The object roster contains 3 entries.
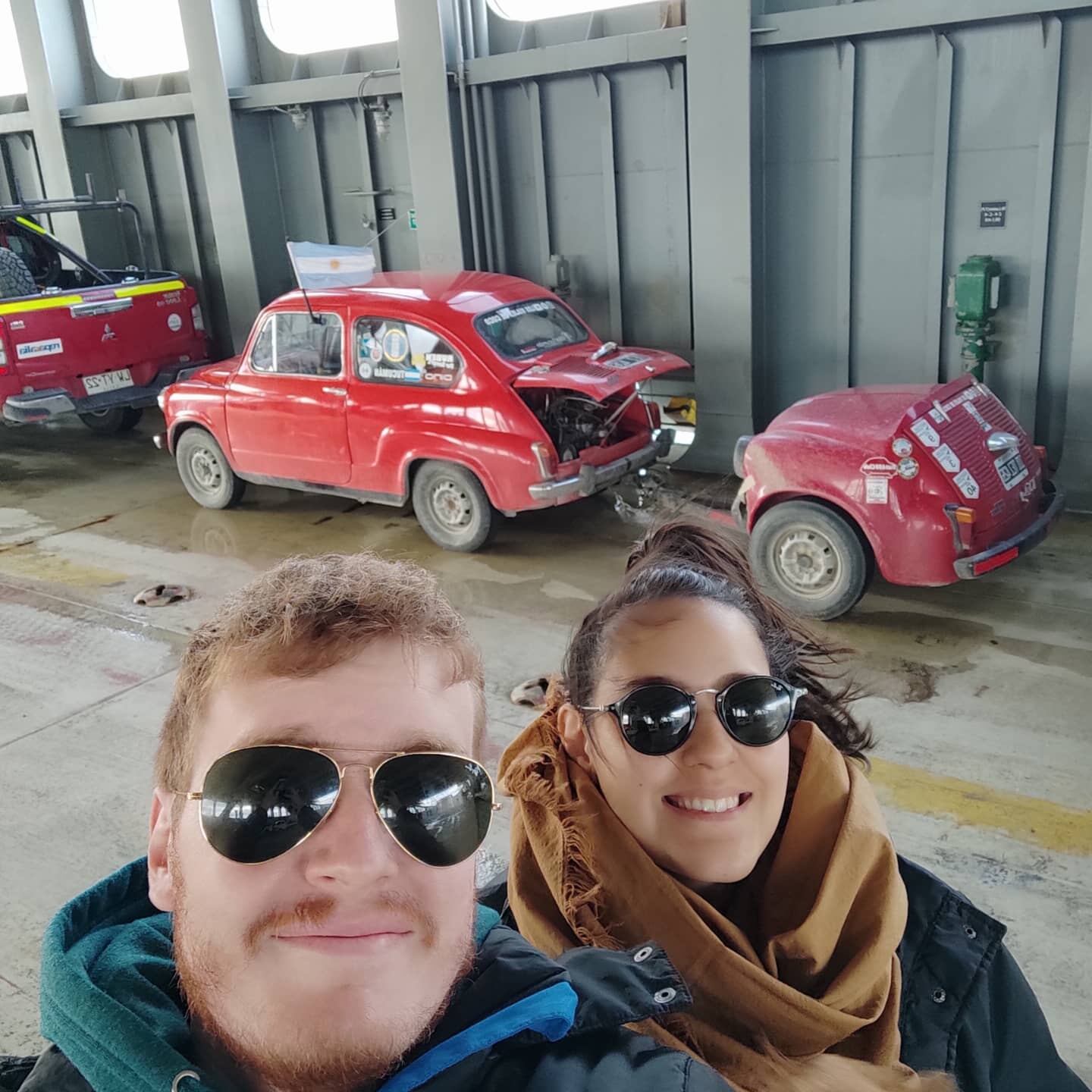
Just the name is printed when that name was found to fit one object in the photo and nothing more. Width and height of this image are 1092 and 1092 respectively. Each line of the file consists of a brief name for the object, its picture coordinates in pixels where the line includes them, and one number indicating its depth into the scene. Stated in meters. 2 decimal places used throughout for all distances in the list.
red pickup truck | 9.32
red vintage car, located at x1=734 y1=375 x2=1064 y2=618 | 5.55
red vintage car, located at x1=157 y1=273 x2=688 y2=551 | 7.01
